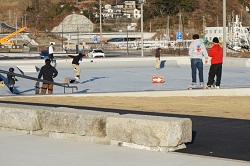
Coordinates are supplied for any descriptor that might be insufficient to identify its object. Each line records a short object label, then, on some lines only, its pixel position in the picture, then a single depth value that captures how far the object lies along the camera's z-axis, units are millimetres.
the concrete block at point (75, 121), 10922
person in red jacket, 22938
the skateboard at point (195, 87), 24322
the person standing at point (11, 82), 28230
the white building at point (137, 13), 183250
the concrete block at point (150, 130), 9758
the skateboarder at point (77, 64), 33406
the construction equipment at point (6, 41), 108756
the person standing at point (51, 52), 48812
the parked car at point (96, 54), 72306
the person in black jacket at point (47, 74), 25641
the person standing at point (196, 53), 22906
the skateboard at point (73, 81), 31912
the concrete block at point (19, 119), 12094
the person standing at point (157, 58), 43312
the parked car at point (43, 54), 60494
